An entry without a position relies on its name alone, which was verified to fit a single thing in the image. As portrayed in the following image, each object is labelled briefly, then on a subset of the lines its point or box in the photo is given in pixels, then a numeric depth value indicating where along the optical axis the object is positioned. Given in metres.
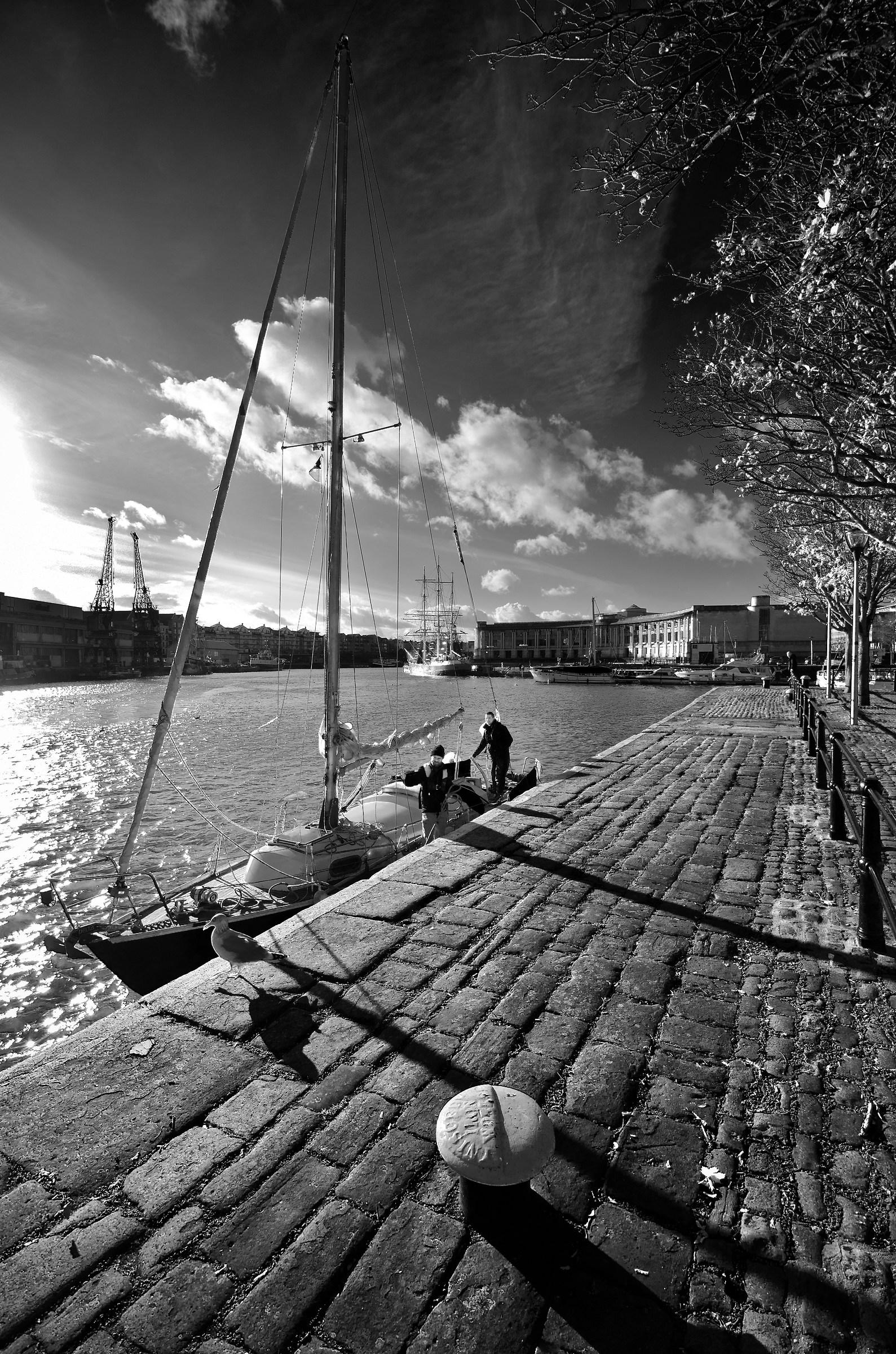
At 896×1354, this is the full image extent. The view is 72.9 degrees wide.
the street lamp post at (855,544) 18.55
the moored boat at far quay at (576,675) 84.44
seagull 4.14
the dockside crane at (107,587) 116.62
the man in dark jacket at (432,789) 9.69
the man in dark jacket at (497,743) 11.81
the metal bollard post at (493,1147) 2.08
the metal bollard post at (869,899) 4.34
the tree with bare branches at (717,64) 3.40
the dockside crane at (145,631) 119.69
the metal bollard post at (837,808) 7.00
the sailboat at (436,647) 113.88
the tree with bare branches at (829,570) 23.27
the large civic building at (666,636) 104.44
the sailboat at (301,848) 7.09
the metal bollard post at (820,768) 9.94
